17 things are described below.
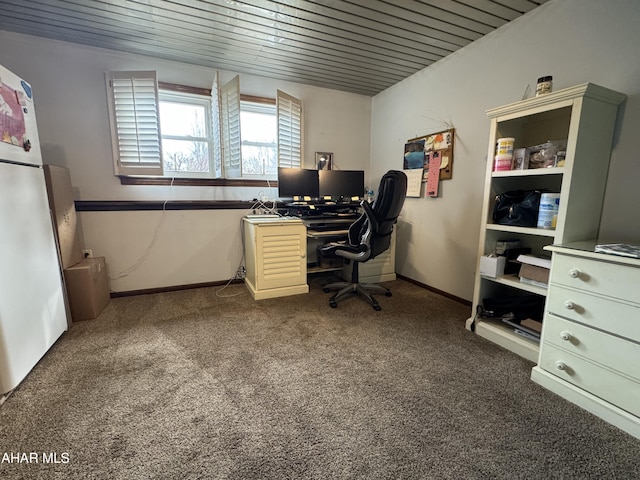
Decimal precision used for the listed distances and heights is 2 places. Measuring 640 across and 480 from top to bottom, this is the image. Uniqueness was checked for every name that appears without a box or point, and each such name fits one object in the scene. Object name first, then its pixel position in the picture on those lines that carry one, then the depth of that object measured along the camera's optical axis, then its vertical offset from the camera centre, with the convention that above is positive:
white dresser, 1.20 -0.67
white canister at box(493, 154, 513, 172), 1.83 +0.21
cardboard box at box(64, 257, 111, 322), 2.15 -0.77
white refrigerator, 1.42 -0.33
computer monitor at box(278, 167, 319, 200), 3.01 +0.10
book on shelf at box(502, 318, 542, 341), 1.76 -0.89
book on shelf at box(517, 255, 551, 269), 1.65 -0.41
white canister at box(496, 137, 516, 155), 1.82 +0.31
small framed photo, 3.40 +0.39
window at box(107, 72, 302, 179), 2.49 +0.62
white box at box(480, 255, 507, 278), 1.93 -0.50
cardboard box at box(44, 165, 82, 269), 2.06 -0.17
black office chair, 2.20 -0.37
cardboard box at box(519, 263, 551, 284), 1.69 -0.49
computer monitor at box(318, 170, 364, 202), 3.21 +0.10
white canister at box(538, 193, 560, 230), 1.61 -0.10
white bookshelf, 1.49 +0.12
